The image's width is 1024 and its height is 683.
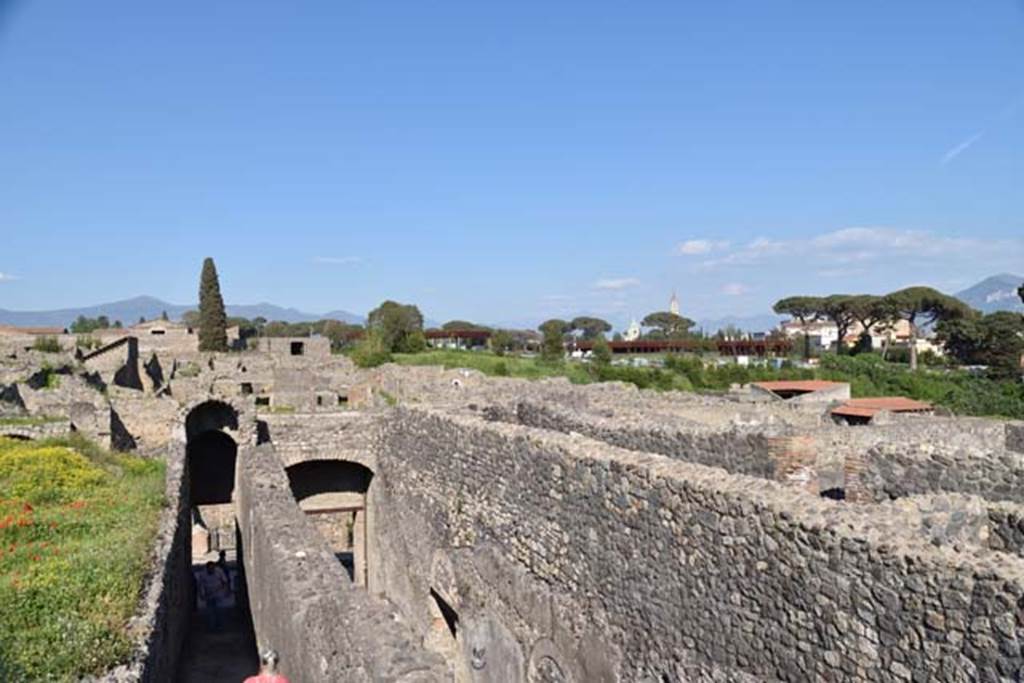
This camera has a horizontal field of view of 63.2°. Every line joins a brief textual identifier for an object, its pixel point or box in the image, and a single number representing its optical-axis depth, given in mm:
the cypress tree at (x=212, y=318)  63406
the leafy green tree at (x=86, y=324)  112975
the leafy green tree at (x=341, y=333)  102012
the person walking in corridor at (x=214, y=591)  14952
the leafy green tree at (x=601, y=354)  58706
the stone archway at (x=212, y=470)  18656
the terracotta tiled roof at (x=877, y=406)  31670
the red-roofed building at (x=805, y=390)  39000
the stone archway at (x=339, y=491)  16641
